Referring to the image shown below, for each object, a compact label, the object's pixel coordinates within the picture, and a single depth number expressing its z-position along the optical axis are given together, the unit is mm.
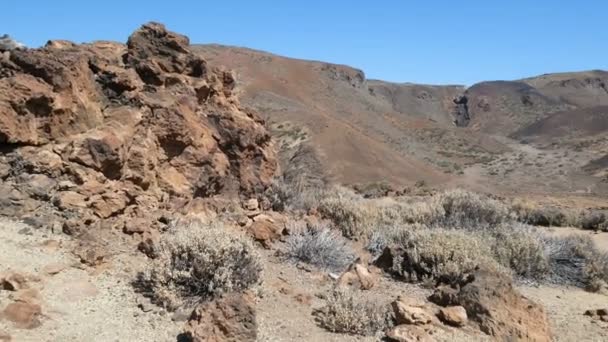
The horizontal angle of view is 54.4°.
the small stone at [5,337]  4074
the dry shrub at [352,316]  5180
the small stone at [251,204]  8570
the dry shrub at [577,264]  8039
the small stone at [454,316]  5316
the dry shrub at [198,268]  5312
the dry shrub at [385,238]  8477
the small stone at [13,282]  4762
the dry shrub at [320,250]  7277
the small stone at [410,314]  5215
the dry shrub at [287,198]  9719
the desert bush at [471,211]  10312
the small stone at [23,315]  4391
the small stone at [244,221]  7699
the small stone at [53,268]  5215
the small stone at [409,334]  4836
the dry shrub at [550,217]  15302
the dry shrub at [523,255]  8078
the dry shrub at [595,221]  14602
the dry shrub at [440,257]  6957
